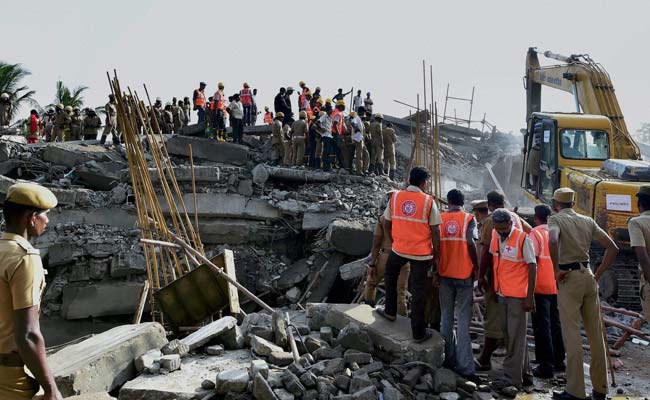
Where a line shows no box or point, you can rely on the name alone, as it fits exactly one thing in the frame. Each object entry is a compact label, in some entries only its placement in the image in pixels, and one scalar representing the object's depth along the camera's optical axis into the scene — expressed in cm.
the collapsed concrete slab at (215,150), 1386
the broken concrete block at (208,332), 483
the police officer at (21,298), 238
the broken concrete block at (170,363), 443
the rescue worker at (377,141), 1353
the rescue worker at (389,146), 1367
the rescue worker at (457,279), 497
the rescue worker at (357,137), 1295
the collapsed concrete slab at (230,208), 1191
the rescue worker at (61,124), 1627
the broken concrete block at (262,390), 394
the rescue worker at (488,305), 529
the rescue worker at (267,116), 1805
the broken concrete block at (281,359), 449
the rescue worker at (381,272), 588
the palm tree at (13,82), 2064
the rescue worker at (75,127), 1653
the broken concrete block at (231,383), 400
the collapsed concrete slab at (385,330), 471
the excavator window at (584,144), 952
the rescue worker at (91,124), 1538
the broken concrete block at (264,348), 468
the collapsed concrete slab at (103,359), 410
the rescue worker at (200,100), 1636
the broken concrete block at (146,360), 450
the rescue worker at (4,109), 1544
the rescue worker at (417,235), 484
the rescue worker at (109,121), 1433
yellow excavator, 814
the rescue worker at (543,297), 527
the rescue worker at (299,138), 1332
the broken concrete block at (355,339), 474
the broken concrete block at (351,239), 1024
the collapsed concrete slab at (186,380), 407
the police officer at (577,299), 465
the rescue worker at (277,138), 1383
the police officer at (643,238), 466
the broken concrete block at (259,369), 413
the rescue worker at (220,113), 1500
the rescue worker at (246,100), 1642
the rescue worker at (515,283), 481
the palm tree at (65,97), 2327
